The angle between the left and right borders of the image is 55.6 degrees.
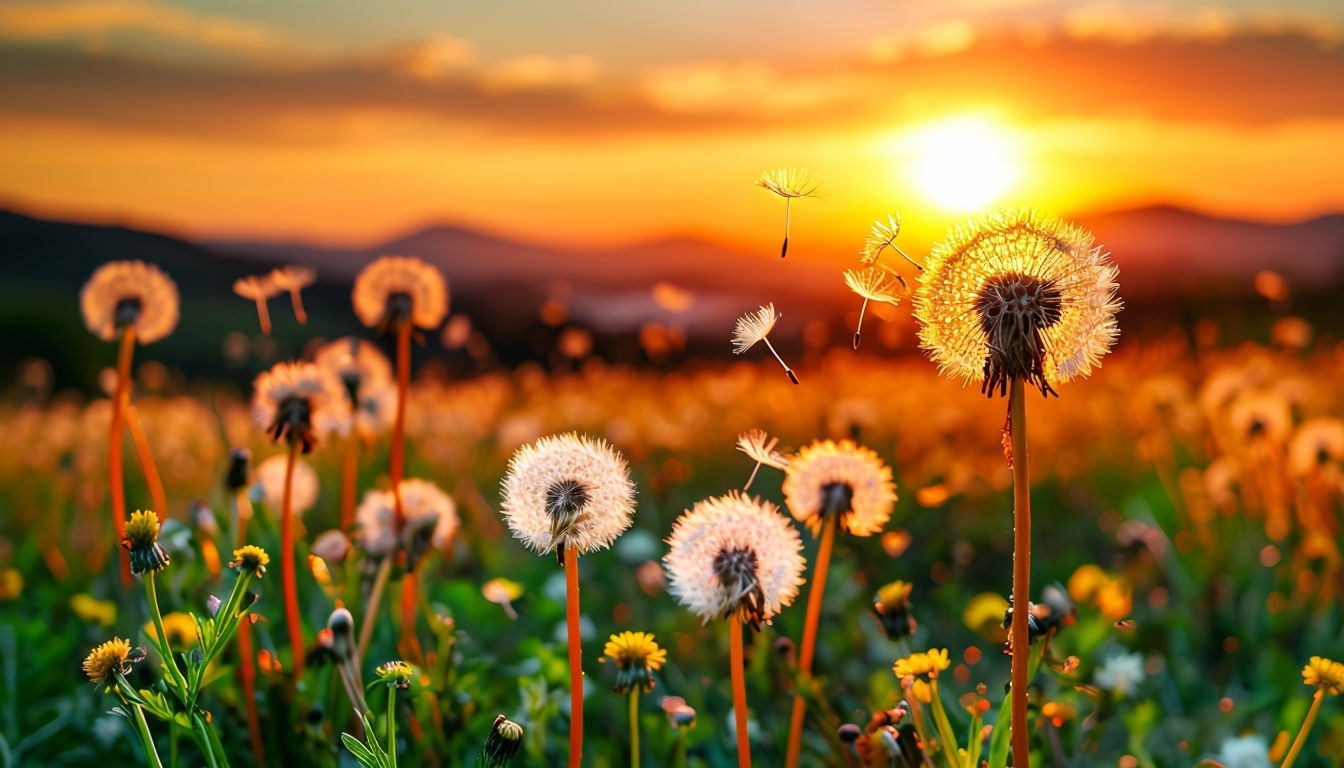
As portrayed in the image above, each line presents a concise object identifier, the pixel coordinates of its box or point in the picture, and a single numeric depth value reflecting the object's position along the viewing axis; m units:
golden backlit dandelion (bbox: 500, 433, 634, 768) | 0.34
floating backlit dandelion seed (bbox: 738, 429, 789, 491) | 0.35
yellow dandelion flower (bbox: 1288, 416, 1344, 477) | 0.73
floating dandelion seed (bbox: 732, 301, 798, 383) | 0.31
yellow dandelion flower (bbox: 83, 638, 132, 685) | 0.33
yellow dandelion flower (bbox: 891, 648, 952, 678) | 0.36
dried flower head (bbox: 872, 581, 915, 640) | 0.41
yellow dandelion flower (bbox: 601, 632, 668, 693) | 0.37
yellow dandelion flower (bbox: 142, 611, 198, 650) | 0.50
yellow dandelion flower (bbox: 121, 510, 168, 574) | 0.34
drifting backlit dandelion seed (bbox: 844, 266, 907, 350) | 0.32
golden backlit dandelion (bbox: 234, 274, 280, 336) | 0.50
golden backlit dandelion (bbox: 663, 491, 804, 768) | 0.35
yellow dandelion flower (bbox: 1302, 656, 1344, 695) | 0.37
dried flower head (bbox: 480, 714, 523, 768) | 0.33
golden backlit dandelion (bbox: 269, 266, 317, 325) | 0.48
